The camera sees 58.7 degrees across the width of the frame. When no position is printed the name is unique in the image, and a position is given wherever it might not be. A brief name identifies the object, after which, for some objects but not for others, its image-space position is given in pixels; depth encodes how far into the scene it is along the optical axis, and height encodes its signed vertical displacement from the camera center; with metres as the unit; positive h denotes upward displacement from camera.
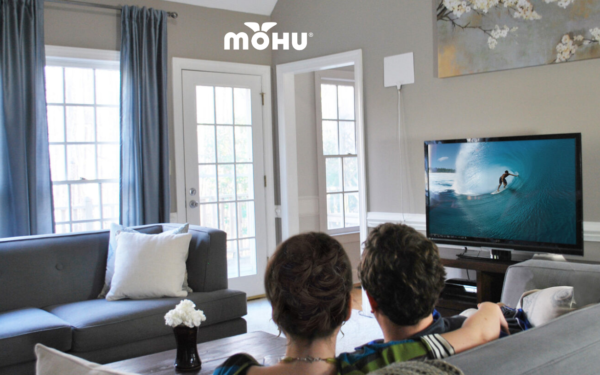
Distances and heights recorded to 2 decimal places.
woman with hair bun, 1.00 -0.26
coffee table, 2.10 -0.75
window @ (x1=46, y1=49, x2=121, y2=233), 4.11 +0.32
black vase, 2.09 -0.68
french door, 4.73 +0.10
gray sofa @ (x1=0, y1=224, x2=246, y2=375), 2.69 -0.72
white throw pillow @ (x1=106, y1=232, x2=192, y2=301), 3.19 -0.53
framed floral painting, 3.22 +0.89
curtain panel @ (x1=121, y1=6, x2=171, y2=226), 4.21 +0.48
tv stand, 3.27 -0.67
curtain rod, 4.03 +1.36
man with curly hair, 1.14 -0.23
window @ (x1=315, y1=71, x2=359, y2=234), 5.47 +0.23
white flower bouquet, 2.11 -0.55
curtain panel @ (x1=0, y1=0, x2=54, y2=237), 3.68 +0.40
